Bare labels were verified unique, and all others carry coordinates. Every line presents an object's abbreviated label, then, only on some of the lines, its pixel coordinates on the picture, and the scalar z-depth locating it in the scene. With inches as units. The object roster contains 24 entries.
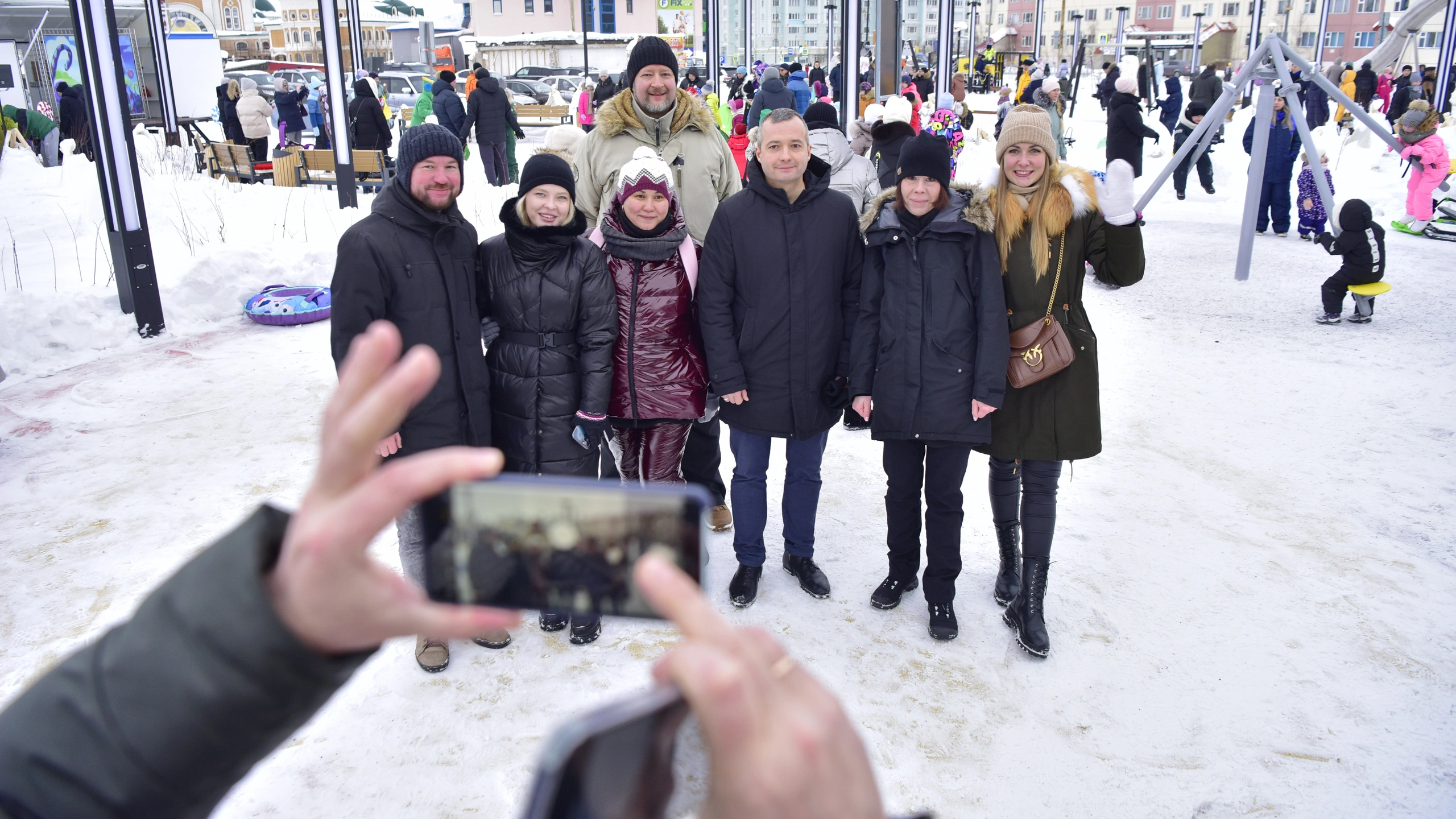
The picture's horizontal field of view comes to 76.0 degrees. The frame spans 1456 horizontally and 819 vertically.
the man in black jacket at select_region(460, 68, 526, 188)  514.0
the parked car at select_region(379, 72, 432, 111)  1054.4
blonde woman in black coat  125.3
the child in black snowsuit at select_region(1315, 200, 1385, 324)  265.0
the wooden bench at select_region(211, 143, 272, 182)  486.3
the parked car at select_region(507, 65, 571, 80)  1409.9
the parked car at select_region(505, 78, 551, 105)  1186.0
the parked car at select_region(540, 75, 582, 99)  1204.4
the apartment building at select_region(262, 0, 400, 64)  2891.2
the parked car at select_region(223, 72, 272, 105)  1020.2
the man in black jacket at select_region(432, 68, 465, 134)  510.9
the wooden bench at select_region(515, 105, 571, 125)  1002.7
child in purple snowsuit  363.9
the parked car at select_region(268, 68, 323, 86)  1062.4
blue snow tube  279.1
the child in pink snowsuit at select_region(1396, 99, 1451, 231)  361.4
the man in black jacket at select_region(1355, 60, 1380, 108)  779.4
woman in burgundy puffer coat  133.1
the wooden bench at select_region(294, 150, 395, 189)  468.8
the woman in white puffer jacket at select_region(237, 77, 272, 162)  545.6
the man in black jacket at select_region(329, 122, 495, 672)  114.4
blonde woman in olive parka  125.4
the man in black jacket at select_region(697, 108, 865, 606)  133.3
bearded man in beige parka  159.0
